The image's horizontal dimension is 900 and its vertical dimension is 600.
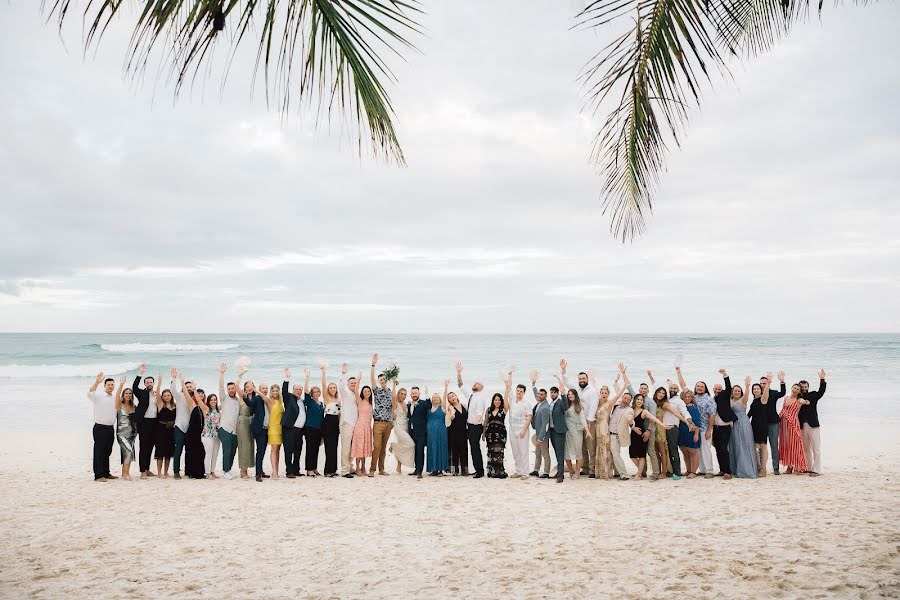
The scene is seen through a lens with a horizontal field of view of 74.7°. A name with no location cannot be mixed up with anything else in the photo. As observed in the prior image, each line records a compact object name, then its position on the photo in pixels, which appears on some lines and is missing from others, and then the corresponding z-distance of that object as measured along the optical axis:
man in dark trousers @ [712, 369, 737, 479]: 9.43
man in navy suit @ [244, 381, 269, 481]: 9.49
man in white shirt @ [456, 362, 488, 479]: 9.86
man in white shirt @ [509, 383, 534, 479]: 10.03
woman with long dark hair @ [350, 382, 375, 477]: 9.93
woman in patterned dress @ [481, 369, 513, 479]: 9.74
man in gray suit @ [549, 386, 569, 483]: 9.39
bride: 10.15
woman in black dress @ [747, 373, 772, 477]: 9.59
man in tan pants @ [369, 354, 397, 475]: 10.10
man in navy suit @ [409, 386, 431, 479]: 10.08
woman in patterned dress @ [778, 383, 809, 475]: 9.61
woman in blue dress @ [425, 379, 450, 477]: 10.00
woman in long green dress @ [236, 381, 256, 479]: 9.61
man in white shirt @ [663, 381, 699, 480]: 9.45
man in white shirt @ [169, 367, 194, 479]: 9.60
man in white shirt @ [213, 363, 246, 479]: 9.64
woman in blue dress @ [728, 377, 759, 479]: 9.39
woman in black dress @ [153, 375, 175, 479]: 9.48
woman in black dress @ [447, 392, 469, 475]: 10.03
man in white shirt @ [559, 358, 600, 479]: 9.81
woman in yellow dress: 9.76
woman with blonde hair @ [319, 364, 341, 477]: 9.86
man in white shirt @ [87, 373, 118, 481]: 9.24
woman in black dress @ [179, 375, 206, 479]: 9.57
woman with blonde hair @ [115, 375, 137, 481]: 9.35
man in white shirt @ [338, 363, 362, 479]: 9.97
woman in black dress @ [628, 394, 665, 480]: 9.43
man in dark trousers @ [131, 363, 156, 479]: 9.37
